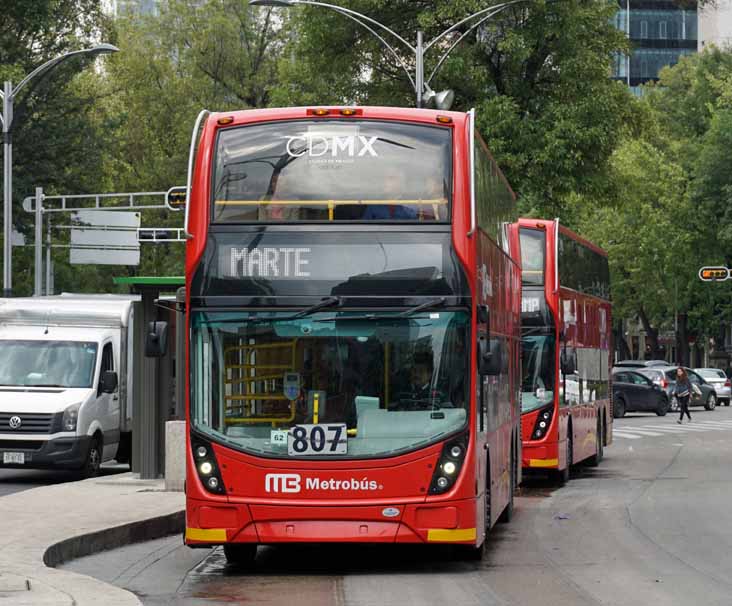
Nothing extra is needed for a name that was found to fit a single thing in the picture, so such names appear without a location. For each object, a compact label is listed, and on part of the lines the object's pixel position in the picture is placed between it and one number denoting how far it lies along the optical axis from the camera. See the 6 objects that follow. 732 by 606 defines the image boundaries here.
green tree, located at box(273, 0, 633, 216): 39.91
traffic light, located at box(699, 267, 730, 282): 64.88
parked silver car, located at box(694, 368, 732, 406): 67.00
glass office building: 129.00
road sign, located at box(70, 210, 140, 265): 55.94
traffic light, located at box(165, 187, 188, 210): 42.09
